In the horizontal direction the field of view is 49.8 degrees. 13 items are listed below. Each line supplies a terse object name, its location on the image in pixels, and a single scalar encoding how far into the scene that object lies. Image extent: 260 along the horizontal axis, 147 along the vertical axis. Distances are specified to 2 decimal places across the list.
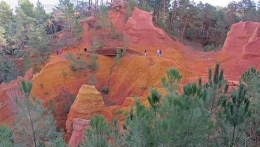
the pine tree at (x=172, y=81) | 10.49
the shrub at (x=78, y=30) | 31.12
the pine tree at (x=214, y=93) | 12.01
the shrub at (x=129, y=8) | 34.14
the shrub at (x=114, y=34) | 31.52
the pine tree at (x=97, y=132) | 9.91
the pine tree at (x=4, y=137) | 11.43
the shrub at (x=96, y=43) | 28.09
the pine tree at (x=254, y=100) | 12.20
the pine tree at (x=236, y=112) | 9.52
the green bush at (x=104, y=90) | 26.81
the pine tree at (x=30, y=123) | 13.71
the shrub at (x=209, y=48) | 38.21
